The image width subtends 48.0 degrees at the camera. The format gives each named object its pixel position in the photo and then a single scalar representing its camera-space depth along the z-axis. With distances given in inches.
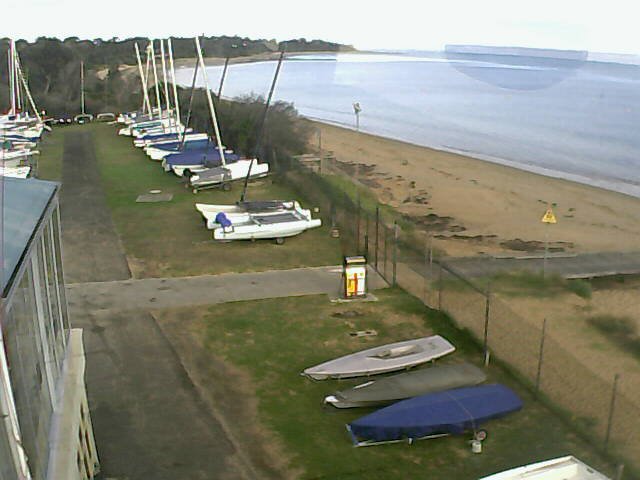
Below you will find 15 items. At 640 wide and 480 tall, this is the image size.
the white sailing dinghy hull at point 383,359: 469.1
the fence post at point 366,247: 715.4
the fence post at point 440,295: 599.4
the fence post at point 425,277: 641.1
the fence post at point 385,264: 689.2
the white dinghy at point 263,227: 804.6
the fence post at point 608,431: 376.8
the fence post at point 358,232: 777.3
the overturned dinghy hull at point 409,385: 430.6
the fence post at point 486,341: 498.5
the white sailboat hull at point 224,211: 843.4
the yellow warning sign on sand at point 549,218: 698.2
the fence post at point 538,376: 439.2
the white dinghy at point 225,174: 1126.4
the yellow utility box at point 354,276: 616.4
